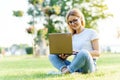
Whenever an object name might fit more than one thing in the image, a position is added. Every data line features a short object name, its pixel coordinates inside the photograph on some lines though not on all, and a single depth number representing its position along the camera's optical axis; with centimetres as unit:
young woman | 471
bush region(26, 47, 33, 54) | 3647
